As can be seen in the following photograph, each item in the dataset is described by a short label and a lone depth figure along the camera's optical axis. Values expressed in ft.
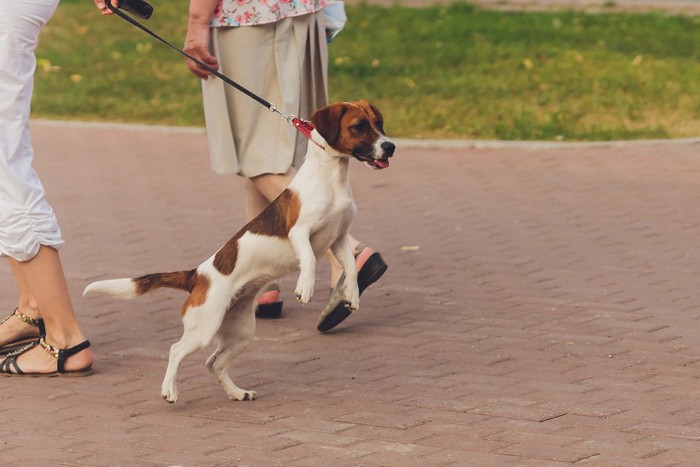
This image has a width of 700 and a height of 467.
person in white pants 33.78
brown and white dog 32.48
